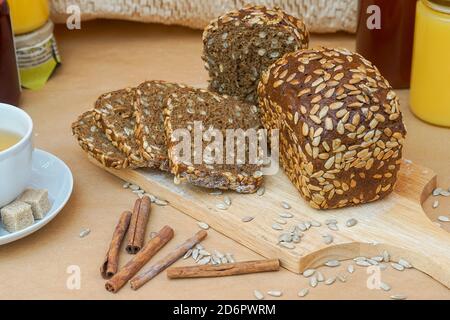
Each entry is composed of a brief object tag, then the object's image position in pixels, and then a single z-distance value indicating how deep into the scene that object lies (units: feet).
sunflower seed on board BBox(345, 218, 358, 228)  3.08
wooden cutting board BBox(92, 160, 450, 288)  3.00
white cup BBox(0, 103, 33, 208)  3.02
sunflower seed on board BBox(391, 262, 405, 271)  3.01
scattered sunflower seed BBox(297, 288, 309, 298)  2.93
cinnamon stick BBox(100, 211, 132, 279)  2.99
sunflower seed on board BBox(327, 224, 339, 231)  3.07
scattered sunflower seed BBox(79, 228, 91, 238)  3.13
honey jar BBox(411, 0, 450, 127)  3.41
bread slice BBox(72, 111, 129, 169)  3.27
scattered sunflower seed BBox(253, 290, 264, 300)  2.92
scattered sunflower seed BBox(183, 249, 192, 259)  3.05
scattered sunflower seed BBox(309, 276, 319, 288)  2.96
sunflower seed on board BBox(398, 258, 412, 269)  3.01
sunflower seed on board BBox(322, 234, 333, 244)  3.02
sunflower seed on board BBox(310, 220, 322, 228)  3.08
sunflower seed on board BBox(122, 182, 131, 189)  3.33
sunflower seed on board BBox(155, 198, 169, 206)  3.26
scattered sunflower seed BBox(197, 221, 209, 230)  3.16
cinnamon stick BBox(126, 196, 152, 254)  3.07
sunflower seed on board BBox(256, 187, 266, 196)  3.20
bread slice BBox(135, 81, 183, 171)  3.23
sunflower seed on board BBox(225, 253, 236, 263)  3.03
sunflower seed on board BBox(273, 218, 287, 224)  3.10
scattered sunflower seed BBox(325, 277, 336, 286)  2.96
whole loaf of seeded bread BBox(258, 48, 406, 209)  3.03
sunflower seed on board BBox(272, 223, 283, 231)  3.07
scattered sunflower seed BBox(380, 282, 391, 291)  2.94
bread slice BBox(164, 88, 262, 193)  3.16
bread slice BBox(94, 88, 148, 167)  3.28
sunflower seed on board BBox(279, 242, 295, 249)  3.01
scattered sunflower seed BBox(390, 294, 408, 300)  2.92
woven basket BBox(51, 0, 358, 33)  3.94
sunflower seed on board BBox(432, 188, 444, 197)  3.28
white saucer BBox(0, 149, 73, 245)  3.08
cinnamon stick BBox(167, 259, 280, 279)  2.98
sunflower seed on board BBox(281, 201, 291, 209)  3.16
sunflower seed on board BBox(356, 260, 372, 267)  3.02
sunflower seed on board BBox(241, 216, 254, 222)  3.10
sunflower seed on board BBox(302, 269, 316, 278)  2.99
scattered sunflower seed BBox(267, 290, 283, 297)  2.93
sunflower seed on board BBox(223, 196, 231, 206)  3.17
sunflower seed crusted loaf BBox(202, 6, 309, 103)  3.39
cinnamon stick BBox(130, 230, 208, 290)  2.96
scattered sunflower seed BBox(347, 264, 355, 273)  3.00
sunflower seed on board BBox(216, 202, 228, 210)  3.15
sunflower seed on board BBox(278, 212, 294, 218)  3.12
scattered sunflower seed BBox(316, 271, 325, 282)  2.97
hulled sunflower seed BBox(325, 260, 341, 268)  3.02
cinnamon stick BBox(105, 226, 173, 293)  2.94
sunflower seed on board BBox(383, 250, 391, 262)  3.03
